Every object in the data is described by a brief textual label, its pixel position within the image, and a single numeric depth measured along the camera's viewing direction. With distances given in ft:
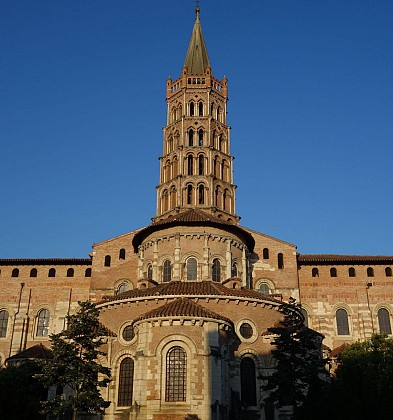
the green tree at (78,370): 94.84
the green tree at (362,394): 77.66
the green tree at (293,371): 97.02
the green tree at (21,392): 97.40
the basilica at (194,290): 100.53
